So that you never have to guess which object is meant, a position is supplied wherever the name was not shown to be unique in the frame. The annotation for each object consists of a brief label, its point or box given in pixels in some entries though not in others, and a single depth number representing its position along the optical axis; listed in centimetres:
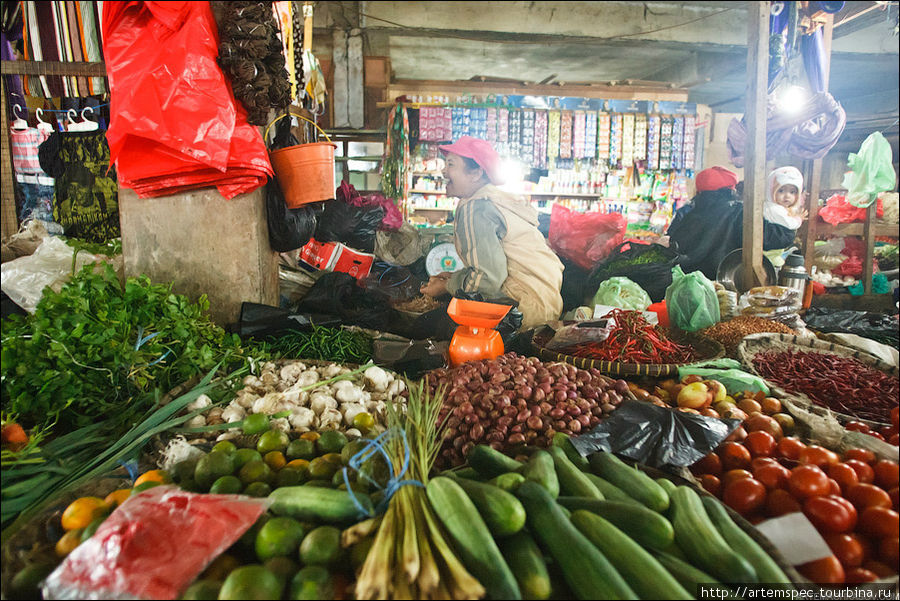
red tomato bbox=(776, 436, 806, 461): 160
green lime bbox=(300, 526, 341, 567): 103
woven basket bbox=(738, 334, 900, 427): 245
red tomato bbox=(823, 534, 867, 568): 121
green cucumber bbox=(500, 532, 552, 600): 96
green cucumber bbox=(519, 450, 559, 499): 122
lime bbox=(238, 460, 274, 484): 136
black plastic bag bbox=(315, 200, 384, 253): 493
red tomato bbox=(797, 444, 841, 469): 150
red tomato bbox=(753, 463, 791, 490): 145
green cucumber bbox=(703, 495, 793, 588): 103
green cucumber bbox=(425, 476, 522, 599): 94
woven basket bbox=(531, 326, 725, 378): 242
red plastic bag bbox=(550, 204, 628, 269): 494
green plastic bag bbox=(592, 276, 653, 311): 383
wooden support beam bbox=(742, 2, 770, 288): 376
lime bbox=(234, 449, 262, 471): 143
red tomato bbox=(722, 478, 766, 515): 140
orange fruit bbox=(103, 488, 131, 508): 128
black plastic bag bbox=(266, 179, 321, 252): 301
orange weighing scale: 263
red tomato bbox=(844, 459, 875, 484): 146
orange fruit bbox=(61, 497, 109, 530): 120
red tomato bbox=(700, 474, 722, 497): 152
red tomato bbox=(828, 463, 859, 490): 142
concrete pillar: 278
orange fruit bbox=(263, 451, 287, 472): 150
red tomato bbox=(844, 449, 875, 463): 155
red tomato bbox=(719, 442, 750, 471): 159
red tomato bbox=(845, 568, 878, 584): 116
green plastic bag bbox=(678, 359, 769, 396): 224
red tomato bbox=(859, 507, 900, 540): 125
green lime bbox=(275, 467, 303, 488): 139
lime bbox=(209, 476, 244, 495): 128
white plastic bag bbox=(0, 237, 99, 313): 248
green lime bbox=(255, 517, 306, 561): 106
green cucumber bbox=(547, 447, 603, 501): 126
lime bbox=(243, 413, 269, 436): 166
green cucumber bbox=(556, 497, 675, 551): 108
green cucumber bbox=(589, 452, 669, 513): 124
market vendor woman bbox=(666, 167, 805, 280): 487
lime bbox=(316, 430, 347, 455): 159
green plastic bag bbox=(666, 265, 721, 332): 329
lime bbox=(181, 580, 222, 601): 95
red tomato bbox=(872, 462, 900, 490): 145
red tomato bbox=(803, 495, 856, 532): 126
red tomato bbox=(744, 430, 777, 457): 164
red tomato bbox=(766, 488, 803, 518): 134
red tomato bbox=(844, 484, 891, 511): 133
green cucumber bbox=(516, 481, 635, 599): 94
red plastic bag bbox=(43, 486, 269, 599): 97
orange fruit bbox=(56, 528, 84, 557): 112
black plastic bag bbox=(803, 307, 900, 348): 382
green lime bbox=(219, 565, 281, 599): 92
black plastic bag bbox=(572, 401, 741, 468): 155
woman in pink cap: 360
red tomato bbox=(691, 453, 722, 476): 161
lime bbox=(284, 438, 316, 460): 154
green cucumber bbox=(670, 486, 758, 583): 101
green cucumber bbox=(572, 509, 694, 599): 95
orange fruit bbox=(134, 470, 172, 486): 138
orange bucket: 286
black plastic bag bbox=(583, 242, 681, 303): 438
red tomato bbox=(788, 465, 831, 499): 135
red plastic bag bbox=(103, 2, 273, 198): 221
